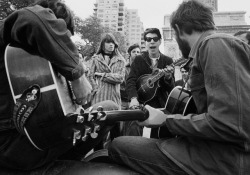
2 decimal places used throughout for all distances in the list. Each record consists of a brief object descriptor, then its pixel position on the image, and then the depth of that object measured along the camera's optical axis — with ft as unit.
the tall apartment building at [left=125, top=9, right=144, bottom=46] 440.45
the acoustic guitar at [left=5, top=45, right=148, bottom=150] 5.01
